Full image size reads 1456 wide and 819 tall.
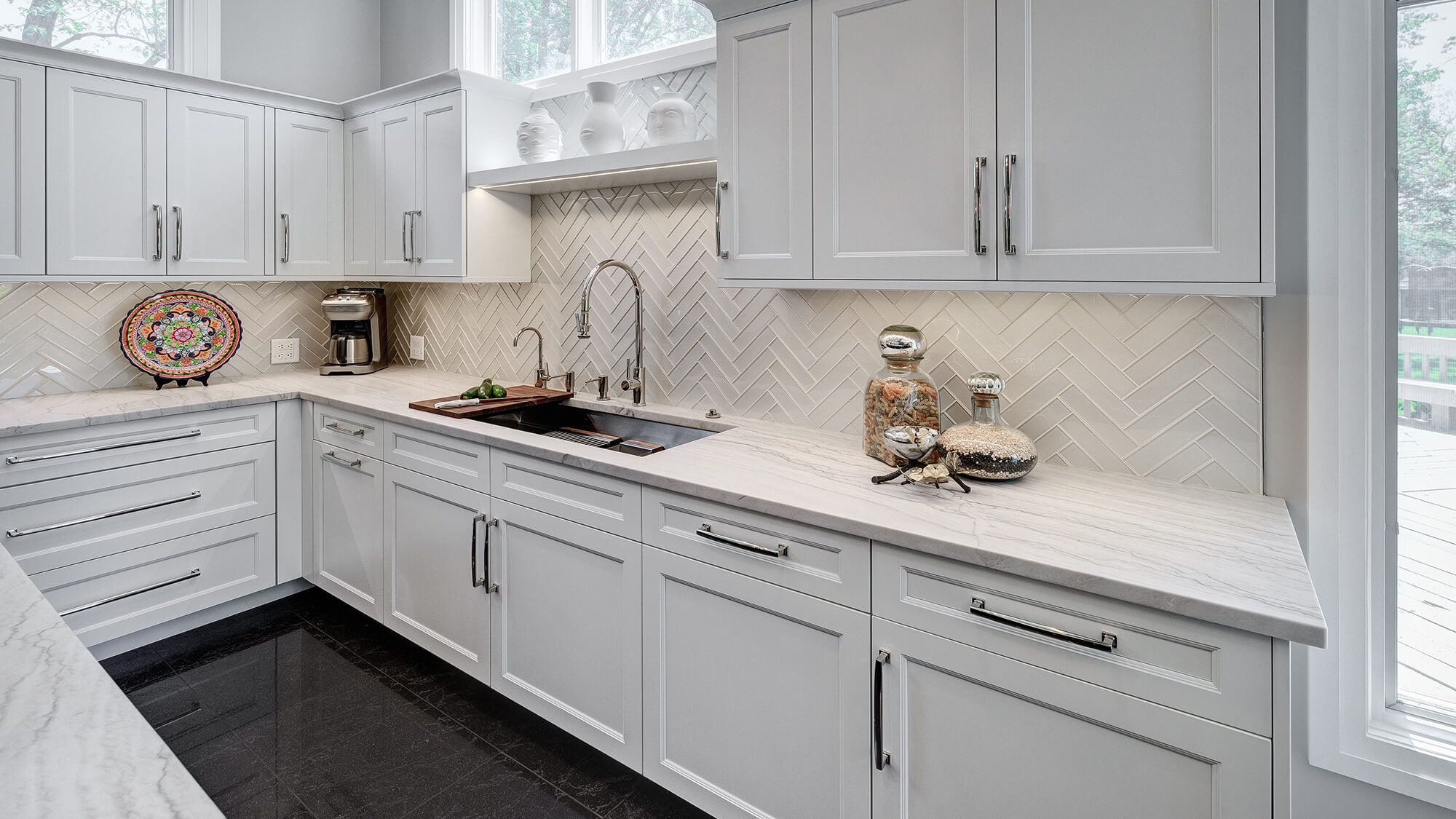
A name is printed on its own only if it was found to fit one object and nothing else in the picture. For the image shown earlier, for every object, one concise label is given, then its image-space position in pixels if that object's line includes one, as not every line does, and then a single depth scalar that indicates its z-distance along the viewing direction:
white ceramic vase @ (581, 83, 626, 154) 2.58
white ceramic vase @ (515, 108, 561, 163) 2.83
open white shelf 2.24
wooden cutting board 2.58
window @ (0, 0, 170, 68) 2.90
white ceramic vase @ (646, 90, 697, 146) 2.37
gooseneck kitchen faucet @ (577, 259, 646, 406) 2.37
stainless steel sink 2.56
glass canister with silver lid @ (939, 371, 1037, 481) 1.71
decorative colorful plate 3.07
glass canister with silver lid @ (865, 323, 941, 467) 1.85
